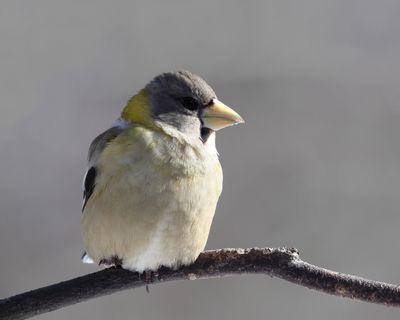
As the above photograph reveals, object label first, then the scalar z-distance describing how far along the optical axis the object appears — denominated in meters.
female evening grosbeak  6.03
